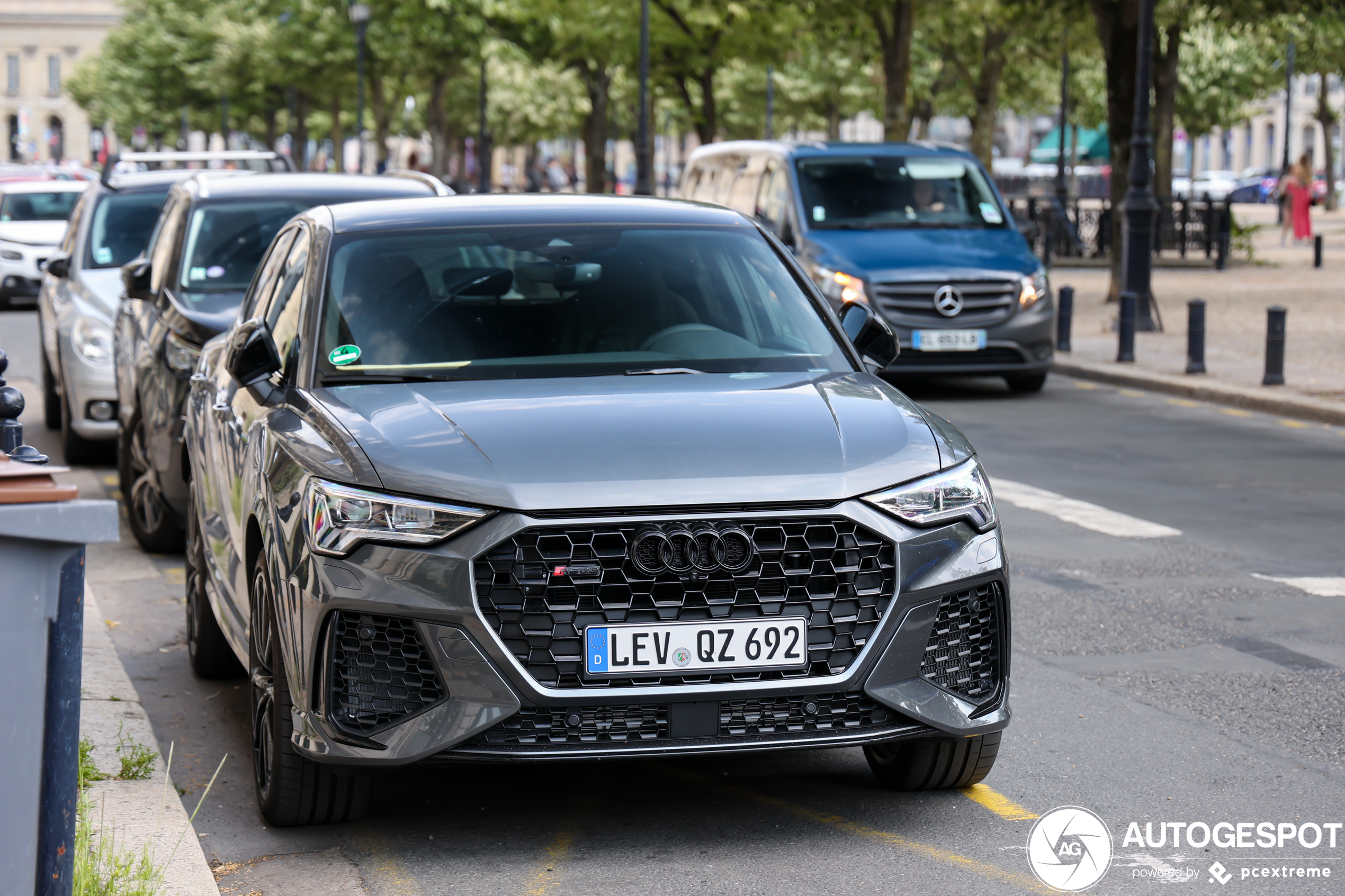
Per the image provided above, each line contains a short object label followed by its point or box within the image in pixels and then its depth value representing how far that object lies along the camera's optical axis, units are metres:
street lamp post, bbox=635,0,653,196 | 30.94
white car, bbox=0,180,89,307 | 26.36
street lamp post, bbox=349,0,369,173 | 43.28
